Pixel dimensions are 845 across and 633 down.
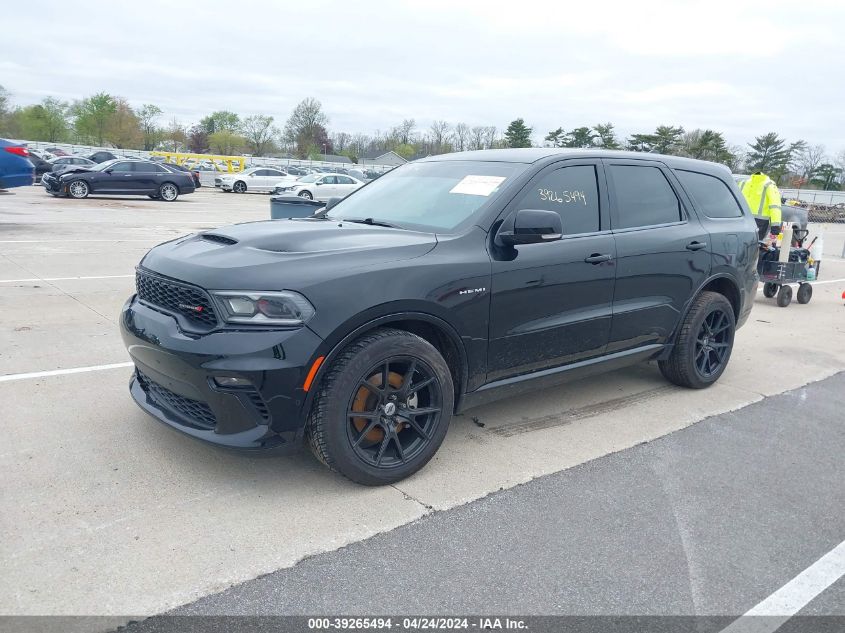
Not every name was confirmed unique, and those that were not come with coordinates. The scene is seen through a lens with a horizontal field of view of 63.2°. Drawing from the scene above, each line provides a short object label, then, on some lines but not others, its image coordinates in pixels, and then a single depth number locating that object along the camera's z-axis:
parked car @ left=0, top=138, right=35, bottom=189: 12.76
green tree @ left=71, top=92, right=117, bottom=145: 78.25
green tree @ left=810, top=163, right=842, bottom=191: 67.75
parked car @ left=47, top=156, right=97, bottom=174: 30.30
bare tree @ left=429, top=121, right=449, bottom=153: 96.88
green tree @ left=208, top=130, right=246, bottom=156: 94.06
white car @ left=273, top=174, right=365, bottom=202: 31.61
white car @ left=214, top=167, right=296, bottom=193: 36.06
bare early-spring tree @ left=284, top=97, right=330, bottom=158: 92.25
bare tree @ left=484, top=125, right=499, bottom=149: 86.69
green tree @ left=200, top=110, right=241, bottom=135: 101.31
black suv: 3.24
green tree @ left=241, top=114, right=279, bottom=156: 95.19
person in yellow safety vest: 9.93
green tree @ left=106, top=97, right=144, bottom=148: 78.88
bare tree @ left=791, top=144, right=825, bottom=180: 68.38
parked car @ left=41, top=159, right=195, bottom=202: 23.12
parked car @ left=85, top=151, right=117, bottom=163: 38.60
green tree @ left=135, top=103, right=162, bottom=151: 85.62
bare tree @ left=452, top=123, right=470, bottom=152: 92.85
